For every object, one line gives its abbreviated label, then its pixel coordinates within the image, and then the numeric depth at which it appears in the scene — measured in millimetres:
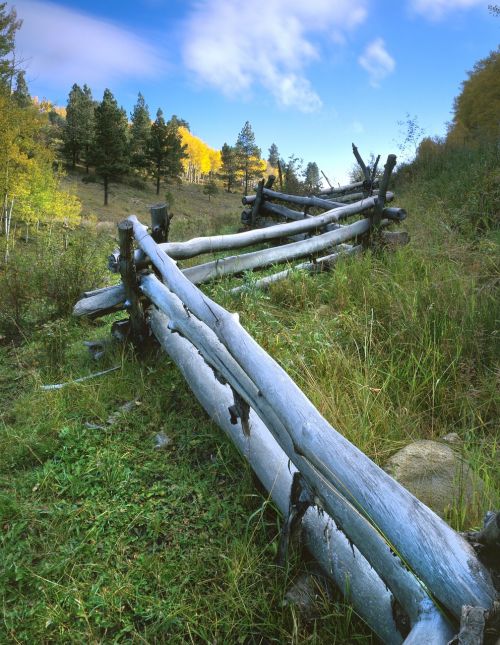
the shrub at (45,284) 5316
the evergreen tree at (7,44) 18125
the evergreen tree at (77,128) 45094
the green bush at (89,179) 46000
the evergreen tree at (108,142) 39500
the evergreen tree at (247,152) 65562
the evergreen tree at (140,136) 48812
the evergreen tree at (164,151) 47469
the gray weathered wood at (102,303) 3865
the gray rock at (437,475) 1734
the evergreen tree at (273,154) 87975
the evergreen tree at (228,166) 64000
